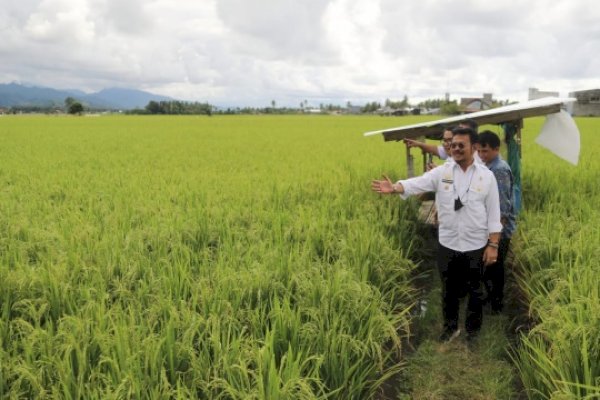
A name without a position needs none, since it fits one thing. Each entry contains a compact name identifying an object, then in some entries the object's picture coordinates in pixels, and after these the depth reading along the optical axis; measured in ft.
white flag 14.74
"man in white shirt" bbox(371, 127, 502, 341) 9.91
